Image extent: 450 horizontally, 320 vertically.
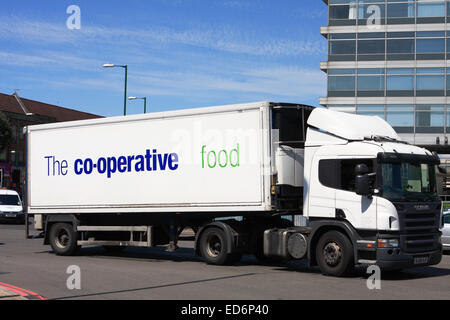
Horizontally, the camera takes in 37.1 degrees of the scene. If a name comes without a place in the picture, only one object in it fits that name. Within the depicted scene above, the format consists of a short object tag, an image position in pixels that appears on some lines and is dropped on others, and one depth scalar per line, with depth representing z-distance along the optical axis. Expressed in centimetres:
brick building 7950
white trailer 1256
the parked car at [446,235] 1919
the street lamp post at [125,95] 3464
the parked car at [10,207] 3862
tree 6662
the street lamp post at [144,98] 3706
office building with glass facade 4881
